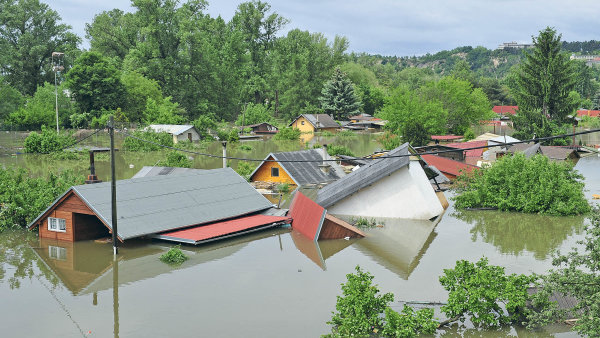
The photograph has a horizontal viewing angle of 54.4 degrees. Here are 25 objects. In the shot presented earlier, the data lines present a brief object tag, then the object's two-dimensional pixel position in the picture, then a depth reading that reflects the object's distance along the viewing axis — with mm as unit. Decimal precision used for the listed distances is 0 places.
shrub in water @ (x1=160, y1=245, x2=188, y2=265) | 22281
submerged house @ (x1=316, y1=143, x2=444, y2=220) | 29828
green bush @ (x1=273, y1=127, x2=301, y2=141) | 82375
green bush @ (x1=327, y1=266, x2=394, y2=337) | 14219
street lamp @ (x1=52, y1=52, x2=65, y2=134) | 84175
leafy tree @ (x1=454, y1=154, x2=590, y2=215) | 30562
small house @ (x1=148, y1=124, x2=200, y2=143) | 70144
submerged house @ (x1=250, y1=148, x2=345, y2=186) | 37375
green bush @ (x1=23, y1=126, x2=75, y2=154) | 57188
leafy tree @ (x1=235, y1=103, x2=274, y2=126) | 95688
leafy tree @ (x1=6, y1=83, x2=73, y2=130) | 69625
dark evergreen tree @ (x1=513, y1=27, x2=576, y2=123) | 65438
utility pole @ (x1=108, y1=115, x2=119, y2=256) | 22234
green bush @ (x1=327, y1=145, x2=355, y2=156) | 52281
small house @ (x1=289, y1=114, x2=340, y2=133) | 90500
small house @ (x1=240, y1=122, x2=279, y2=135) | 90275
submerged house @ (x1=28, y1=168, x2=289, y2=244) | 24188
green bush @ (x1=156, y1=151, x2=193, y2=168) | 42094
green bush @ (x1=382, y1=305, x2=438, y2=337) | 14059
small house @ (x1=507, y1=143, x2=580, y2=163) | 49766
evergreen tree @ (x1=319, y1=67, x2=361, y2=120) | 103812
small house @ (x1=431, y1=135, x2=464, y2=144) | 64938
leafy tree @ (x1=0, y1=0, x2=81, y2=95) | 84125
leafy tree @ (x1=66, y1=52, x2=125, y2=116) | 71188
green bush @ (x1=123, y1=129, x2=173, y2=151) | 63000
